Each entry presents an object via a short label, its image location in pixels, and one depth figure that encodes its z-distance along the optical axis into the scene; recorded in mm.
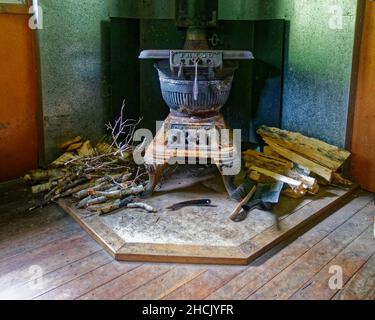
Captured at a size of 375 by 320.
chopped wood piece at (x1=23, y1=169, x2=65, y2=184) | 2879
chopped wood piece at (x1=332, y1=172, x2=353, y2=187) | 2830
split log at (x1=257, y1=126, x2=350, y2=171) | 2777
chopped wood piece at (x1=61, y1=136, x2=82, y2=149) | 3111
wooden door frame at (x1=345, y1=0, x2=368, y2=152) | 2676
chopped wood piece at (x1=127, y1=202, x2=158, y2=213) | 2391
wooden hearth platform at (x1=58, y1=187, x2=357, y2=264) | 1971
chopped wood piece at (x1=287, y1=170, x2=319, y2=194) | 2627
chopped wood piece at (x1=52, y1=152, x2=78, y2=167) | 2986
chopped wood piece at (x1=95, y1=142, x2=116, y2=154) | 3141
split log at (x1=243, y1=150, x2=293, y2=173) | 2803
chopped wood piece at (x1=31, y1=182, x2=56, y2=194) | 2746
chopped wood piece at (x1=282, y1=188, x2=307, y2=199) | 2607
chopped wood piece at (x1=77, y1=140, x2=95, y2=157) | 3059
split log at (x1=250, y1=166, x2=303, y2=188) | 2590
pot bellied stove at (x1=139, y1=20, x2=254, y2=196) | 2428
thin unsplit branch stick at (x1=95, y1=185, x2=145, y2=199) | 2527
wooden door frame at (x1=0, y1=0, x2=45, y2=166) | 2680
